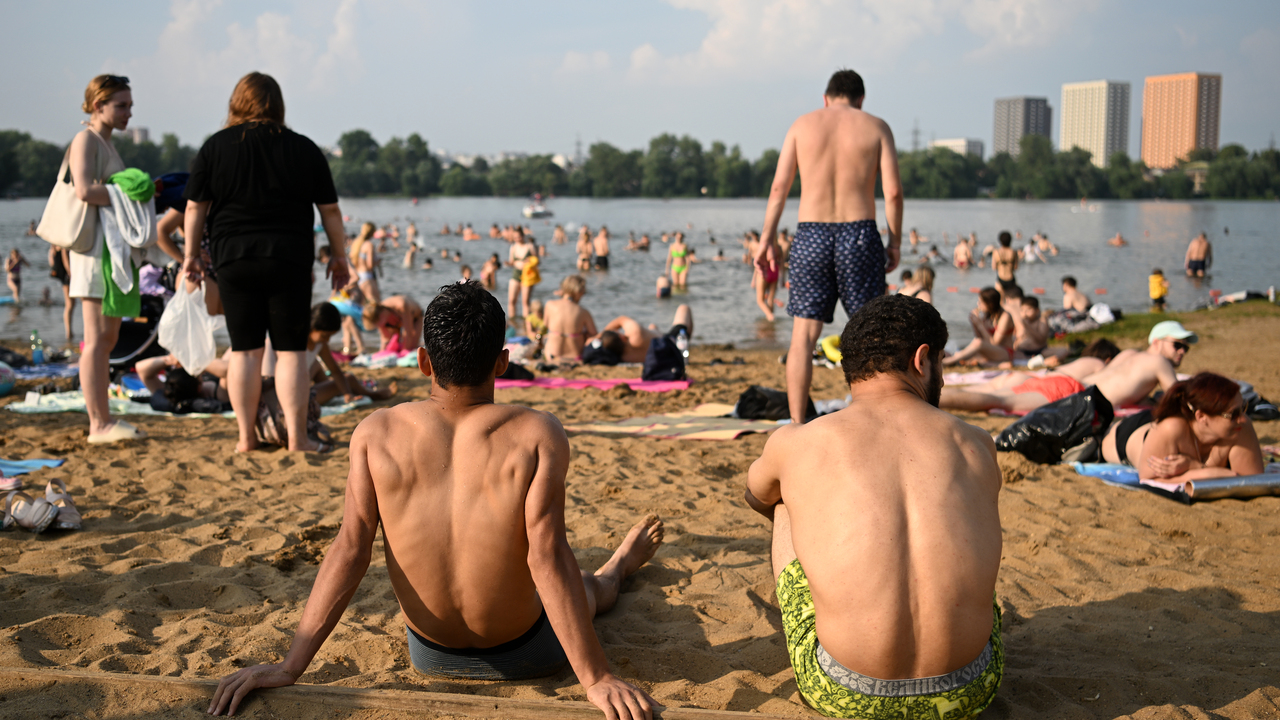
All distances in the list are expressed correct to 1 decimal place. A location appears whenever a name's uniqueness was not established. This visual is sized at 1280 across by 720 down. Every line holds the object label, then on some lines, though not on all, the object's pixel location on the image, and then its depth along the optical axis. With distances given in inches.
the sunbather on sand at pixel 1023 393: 250.8
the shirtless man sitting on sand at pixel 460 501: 77.3
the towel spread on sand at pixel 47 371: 303.9
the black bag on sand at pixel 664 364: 306.5
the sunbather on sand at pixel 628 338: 354.9
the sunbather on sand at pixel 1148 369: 233.9
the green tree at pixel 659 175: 4547.2
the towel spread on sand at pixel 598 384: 291.6
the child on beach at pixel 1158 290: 608.1
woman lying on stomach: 160.4
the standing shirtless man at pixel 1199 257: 874.8
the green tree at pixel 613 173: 4712.1
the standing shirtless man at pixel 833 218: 181.3
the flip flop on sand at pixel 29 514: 134.7
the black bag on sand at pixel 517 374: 311.7
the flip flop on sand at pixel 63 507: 136.3
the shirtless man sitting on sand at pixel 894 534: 70.0
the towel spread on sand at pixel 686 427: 211.8
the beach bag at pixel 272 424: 188.1
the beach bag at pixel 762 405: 229.6
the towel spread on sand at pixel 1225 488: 160.2
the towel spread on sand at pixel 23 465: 170.1
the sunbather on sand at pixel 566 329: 363.9
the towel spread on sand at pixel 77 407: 239.9
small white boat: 2546.8
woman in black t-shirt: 164.7
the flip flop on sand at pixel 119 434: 191.0
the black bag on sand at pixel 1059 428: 188.9
